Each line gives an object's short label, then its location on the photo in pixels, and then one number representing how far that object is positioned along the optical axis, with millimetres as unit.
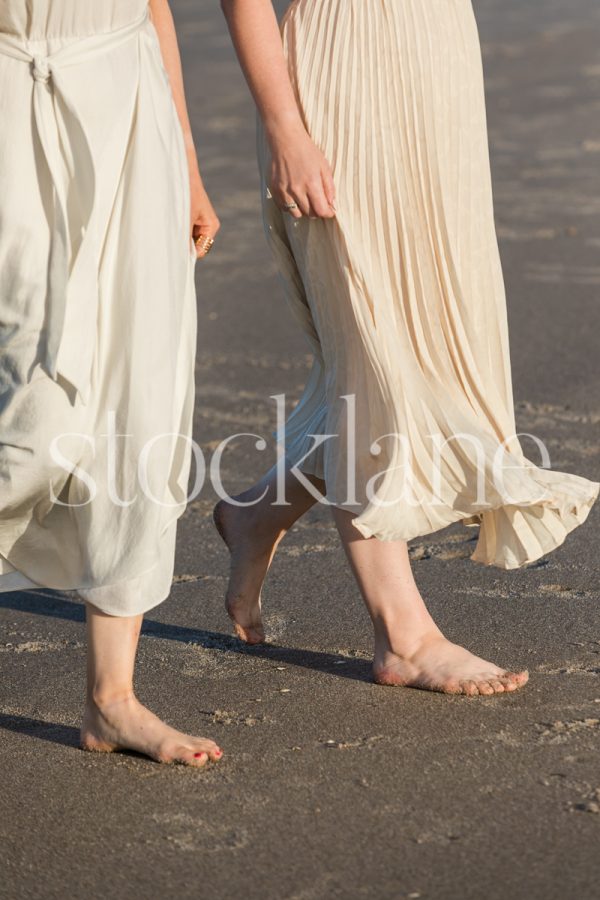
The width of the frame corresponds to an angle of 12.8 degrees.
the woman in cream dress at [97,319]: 4678
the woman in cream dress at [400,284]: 5338
